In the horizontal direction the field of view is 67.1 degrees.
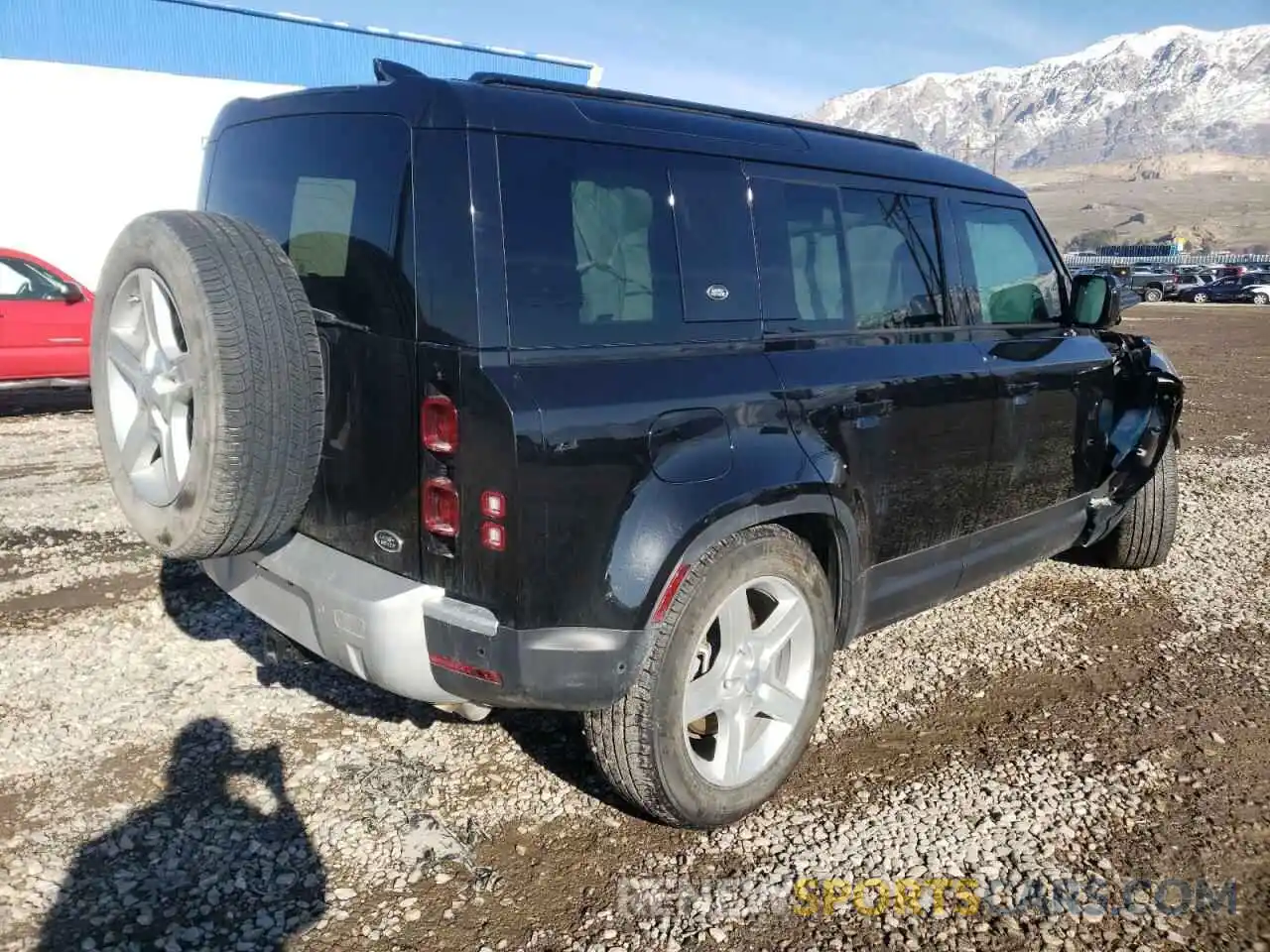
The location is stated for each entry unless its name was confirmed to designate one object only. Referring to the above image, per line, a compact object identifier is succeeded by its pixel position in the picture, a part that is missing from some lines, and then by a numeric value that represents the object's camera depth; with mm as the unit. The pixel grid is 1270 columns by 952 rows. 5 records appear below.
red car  9047
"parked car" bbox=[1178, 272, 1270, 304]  37812
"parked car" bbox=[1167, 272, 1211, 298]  40688
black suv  2375
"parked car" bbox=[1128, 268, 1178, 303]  39944
